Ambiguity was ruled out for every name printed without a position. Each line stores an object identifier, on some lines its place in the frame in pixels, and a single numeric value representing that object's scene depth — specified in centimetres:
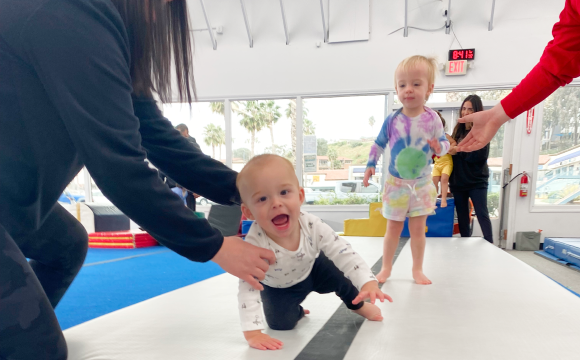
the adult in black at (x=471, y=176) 296
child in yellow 315
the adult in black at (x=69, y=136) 63
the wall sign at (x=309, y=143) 512
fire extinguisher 428
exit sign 431
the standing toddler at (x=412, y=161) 159
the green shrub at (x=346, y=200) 511
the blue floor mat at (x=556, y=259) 318
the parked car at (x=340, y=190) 510
